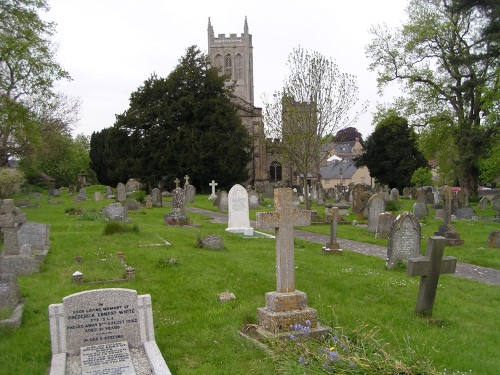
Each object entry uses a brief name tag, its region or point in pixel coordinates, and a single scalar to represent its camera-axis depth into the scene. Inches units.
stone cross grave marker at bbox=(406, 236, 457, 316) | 284.7
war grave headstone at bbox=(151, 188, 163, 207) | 1139.9
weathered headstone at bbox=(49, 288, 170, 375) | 210.5
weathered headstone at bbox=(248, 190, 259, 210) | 1117.1
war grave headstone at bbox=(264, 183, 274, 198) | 1598.2
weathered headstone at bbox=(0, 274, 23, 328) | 261.3
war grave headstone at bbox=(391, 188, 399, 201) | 1364.4
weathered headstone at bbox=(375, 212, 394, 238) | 656.4
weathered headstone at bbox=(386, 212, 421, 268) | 452.4
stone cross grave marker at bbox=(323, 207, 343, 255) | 532.7
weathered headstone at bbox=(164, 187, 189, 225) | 755.4
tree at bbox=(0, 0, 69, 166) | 853.2
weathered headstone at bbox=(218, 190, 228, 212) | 1097.1
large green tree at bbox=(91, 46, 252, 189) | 1752.0
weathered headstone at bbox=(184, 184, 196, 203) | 1358.3
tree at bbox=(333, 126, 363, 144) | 1162.8
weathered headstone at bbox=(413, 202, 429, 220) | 893.9
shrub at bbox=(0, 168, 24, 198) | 1234.8
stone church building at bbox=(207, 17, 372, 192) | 2987.2
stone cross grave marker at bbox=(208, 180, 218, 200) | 1421.0
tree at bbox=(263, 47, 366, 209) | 1032.8
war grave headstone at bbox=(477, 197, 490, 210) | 1136.9
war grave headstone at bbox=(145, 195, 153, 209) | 1118.4
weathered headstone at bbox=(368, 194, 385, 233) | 739.3
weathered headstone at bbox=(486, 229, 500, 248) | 588.1
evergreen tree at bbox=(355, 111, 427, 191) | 1982.0
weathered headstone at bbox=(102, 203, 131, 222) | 740.6
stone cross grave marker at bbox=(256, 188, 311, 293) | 258.7
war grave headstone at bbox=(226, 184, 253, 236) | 711.1
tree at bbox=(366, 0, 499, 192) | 1197.7
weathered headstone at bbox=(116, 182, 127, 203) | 1209.4
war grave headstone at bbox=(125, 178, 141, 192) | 1681.1
